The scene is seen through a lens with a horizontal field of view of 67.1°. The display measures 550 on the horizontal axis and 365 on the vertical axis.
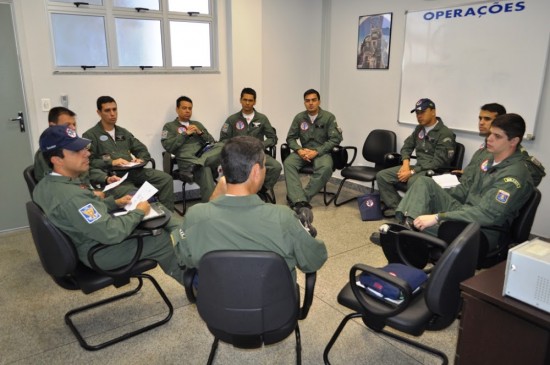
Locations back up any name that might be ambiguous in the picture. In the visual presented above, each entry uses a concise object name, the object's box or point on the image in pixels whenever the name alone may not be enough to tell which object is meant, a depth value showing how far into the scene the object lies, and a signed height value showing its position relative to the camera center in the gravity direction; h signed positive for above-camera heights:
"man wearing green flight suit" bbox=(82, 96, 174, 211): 3.89 -0.64
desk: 1.52 -0.92
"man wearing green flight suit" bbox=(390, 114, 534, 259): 2.46 -0.62
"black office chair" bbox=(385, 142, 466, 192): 3.97 -0.77
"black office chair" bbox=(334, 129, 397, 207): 4.53 -0.79
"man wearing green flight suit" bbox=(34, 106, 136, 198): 2.97 -0.70
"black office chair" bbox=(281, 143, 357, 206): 4.66 -0.86
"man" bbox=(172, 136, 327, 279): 1.59 -0.52
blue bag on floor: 4.24 -1.21
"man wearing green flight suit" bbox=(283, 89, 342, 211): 4.52 -0.71
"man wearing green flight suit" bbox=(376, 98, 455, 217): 4.02 -0.66
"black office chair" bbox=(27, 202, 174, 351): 2.00 -0.92
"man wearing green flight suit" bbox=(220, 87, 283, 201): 4.79 -0.46
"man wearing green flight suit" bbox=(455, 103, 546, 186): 2.82 -0.48
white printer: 1.45 -0.67
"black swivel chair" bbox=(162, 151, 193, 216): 4.42 -0.92
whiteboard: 3.53 +0.23
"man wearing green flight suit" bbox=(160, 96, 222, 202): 4.38 -0.68
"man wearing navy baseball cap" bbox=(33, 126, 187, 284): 2.03 -0.60
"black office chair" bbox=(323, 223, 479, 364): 1.71 -0.92
